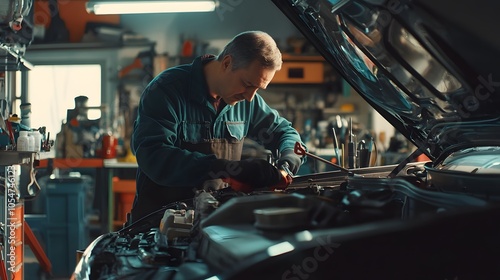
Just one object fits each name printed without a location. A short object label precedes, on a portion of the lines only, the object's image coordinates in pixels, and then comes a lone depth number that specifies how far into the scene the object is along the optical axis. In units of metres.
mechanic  1.70
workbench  4.70
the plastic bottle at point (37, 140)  2.76
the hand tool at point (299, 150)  1.70
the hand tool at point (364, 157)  1.99
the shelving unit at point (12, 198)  2.62
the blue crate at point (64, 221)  4.03
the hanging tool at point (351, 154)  1.93
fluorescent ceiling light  5.36
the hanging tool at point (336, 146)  2.07
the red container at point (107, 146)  4.92
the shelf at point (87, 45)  6.43
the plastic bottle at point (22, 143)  2.69
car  0.76
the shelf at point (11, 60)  2.76
